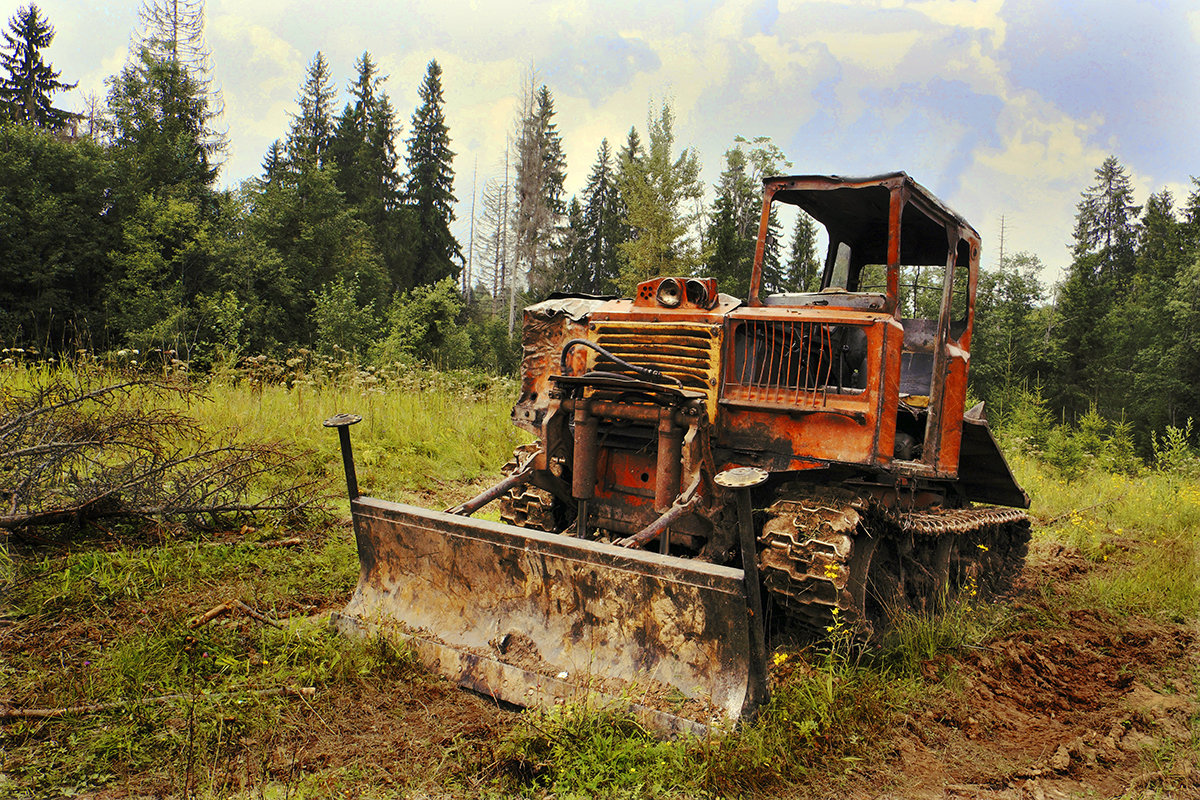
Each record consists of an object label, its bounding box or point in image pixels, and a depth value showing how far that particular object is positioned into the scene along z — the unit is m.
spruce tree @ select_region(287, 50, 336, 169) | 38.69
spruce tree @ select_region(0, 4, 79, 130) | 30.28
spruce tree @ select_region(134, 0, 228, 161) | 30.64
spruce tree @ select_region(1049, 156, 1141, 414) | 40.69
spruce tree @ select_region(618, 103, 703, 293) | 28.31
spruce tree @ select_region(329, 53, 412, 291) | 37.53
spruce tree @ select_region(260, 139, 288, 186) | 36.80
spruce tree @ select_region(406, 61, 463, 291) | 38.69
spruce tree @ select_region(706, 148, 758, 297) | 28.25
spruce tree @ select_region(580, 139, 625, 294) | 40.59
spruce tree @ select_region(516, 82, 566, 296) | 37.16
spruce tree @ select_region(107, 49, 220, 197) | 24.23
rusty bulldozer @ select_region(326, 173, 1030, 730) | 3.41
